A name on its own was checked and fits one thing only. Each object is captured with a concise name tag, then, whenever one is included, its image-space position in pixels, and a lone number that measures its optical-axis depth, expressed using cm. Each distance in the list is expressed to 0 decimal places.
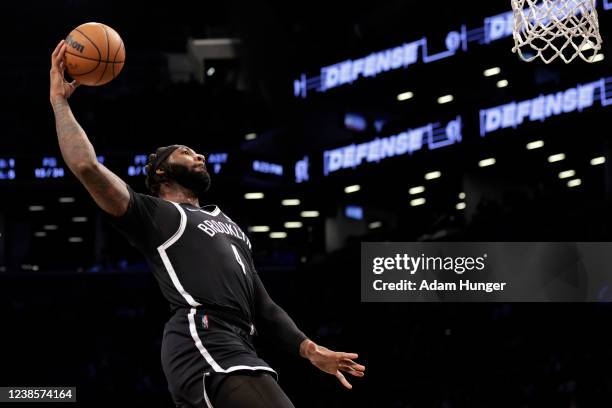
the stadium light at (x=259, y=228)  2844
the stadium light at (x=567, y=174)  2110
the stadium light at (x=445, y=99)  2294
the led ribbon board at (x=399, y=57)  1981
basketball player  345
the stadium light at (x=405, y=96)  2422
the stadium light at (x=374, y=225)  2818
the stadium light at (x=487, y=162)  2028
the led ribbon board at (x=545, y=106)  1714
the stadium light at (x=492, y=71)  2069
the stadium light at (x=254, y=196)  2572
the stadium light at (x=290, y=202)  2664
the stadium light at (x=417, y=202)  2553
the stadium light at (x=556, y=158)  1987
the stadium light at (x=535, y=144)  1867
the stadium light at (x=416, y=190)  2470
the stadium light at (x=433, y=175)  2220
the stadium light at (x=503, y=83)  2131
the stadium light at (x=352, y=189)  2398
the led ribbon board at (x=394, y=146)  2005
